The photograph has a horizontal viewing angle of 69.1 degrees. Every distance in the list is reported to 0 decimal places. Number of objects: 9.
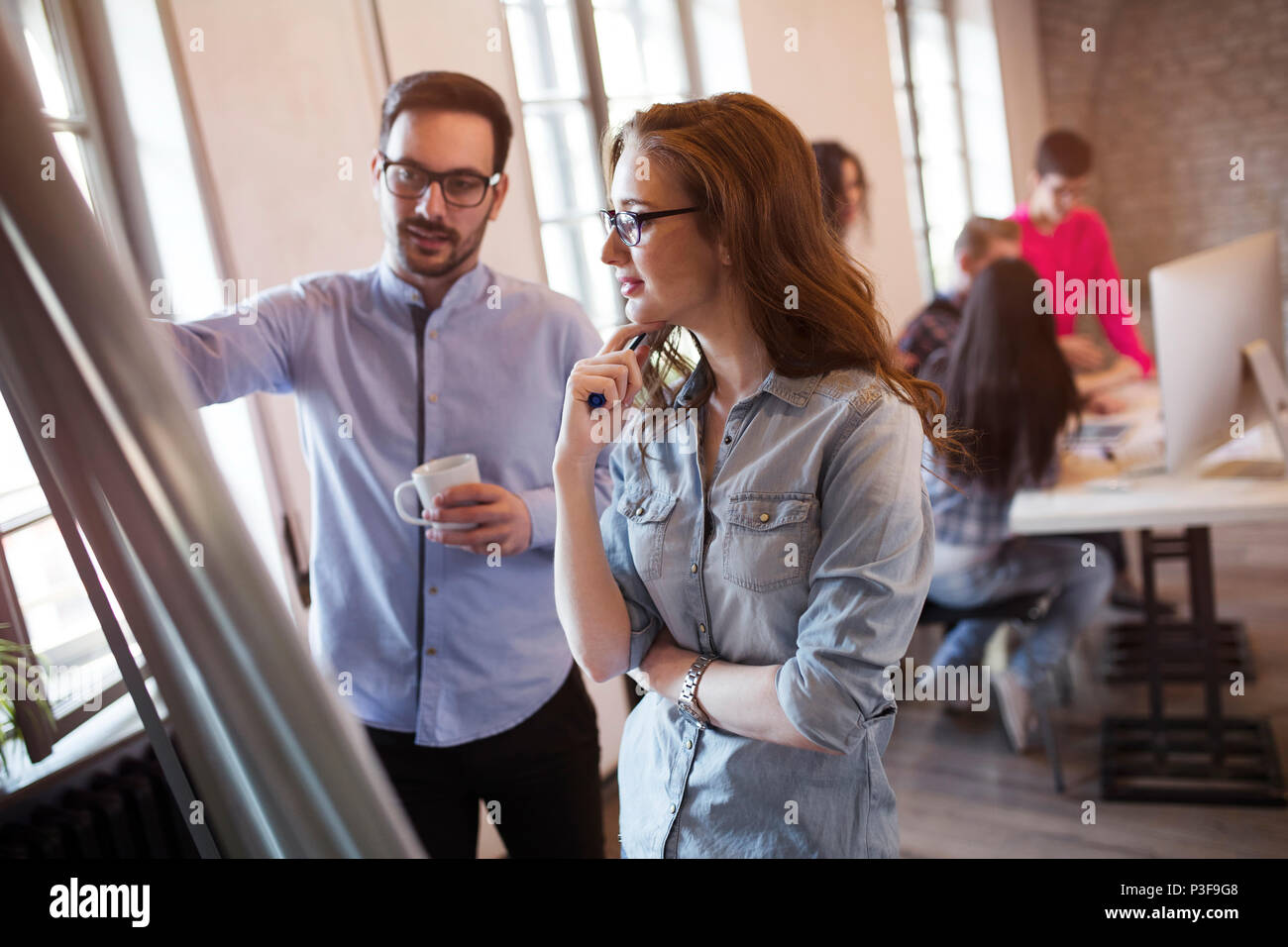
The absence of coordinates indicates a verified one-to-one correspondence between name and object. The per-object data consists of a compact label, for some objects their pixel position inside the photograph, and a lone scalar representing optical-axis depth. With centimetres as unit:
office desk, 195
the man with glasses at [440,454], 110
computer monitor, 186
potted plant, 123
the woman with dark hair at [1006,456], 208
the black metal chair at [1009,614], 222
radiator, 125
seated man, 241
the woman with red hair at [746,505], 79
